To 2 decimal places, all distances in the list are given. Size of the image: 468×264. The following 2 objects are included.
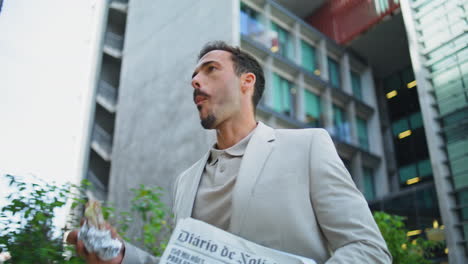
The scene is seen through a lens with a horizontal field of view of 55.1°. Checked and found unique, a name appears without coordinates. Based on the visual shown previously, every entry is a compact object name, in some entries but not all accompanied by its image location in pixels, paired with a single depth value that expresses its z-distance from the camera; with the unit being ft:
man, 5.59
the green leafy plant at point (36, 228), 11.31
